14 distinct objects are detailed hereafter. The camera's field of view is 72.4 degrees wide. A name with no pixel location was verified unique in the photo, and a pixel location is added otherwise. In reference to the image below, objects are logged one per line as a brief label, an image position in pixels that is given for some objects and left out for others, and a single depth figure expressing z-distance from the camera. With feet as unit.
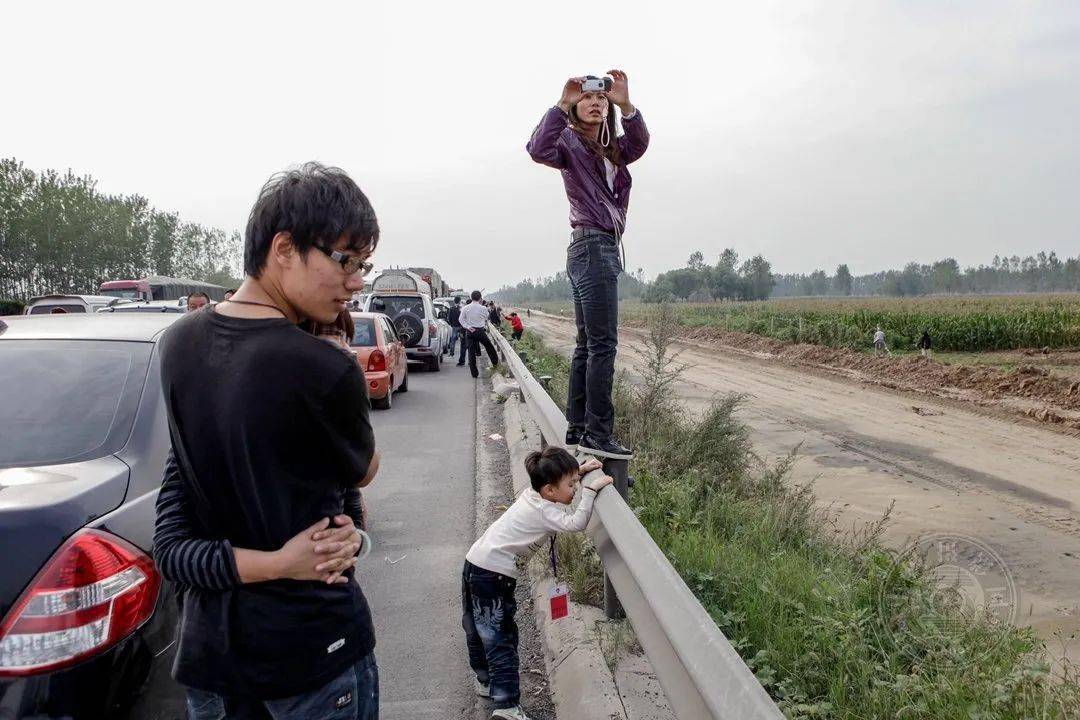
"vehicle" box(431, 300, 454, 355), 65.77
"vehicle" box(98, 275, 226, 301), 107.34
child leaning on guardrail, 10.92
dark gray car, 6.75
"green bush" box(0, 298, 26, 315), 117.39
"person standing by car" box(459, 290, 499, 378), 55.36
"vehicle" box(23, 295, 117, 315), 55.88
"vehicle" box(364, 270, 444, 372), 58.03
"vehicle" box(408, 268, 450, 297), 137.42
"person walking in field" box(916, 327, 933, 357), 79.19
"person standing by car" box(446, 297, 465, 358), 77.71
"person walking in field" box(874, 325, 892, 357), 82.84
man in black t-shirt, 4.87
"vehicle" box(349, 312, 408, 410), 39.04
